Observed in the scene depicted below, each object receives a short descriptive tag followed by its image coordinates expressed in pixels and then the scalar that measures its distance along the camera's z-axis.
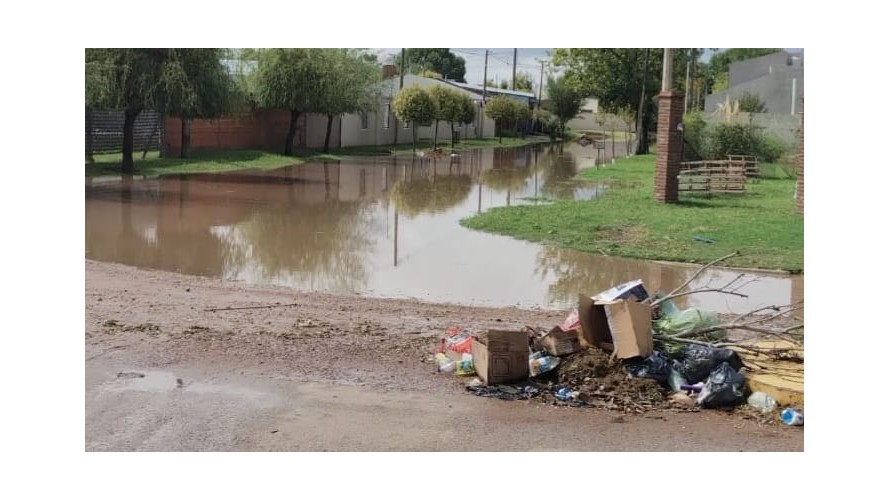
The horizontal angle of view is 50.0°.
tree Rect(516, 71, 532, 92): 67.44
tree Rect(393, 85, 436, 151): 34.47
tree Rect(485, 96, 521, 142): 45.88
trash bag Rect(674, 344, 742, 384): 6.67
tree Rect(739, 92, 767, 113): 37.59
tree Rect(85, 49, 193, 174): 19.73
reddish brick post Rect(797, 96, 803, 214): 16.51
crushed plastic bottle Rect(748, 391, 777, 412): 6.36
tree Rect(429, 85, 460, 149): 37.09
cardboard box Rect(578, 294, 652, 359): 6.68
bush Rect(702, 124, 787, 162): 26.30
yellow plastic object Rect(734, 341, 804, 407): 6.38
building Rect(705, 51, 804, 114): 39.19
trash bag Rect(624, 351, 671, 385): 6.73
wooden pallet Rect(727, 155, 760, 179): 24.44
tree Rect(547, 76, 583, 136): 53.84
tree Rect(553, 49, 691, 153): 39.50
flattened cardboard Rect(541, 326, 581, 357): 7.00
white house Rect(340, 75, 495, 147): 36.92
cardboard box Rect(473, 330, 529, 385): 6.67
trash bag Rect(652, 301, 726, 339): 7.02
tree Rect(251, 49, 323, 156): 28.50
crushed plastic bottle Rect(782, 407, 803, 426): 6.18
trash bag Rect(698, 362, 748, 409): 6.42
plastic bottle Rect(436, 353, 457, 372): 7.13
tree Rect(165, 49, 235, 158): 20.86
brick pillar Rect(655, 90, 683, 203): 18.38
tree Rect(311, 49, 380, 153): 29.42
